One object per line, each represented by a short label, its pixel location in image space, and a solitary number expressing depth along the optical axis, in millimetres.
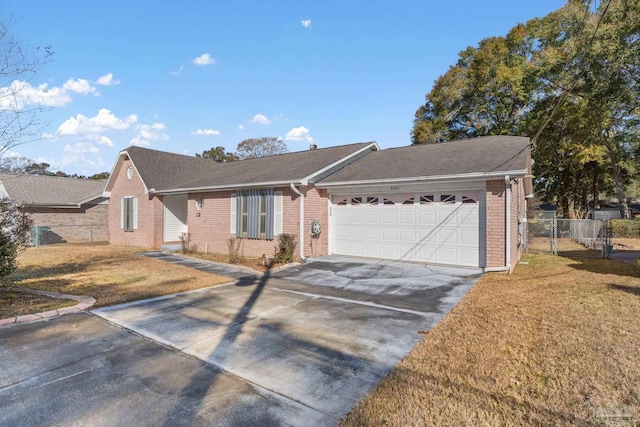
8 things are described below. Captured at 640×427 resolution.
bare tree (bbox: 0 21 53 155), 7484
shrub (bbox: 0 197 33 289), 6492
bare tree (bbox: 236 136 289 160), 46375
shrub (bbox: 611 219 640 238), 22672
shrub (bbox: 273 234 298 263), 11484
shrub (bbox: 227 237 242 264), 13179
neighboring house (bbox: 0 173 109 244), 21891
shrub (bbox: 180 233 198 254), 14844
